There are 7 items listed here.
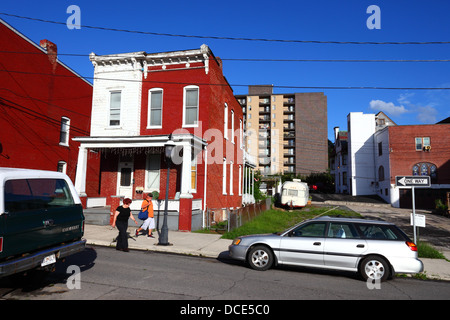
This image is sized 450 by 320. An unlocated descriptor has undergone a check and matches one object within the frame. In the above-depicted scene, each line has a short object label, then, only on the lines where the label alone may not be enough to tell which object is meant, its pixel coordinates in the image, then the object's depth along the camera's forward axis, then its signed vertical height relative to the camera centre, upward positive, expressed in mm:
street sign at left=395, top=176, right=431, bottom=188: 10055 +346
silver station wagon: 6844 -1398
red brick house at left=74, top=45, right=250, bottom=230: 15727 +3772
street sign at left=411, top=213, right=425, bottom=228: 10125 -971
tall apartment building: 71875 +14339
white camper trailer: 29812 -576
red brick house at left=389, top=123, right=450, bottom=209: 35719 +4279
